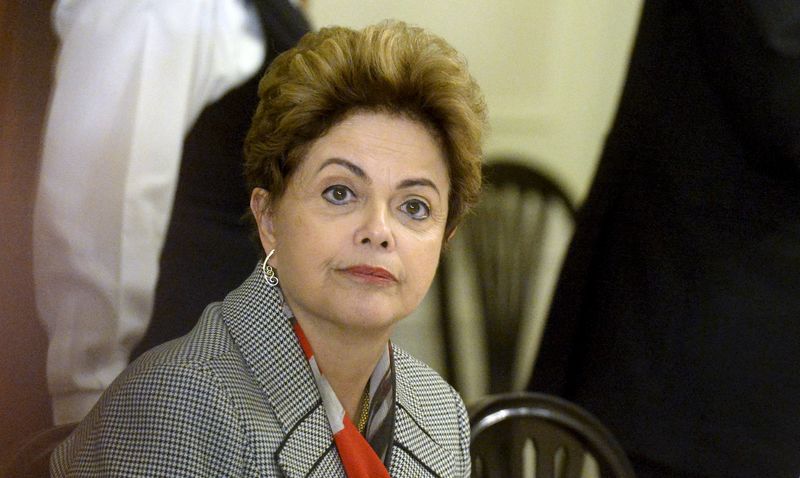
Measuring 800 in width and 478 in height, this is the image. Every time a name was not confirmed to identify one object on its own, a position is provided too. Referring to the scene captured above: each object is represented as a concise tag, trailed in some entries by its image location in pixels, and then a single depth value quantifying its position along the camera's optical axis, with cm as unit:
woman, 428
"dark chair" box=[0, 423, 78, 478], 434
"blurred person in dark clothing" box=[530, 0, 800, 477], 469
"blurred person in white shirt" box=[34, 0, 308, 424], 437
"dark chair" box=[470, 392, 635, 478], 459
